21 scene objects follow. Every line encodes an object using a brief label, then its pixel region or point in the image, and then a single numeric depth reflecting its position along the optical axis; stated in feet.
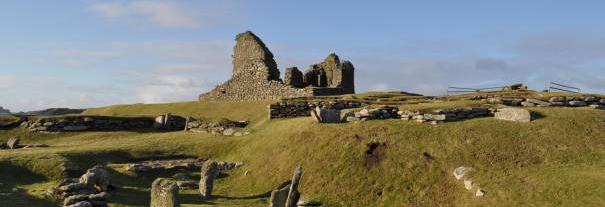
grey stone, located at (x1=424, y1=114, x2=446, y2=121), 113.50
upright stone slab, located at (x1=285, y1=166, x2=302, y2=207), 85.62
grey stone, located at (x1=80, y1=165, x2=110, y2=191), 95.04
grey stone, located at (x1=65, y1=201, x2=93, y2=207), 82.07
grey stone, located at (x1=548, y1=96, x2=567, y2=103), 130.41
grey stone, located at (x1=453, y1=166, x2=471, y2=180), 95.50
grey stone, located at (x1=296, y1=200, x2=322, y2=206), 93.69
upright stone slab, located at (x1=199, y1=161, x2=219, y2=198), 98.48
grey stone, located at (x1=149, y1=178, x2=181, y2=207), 76.33
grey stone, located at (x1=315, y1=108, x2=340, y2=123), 121.70
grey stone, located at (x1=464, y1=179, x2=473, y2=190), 91.98
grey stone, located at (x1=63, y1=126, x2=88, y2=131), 162.34
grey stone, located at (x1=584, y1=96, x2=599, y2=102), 133.28
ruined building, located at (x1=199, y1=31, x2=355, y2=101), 201.67
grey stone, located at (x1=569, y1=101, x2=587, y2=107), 129.90
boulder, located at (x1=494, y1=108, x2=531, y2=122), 112.57
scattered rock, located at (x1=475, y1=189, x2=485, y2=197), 88.99
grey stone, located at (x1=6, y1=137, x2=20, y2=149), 137.57
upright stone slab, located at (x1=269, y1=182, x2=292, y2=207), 83.82
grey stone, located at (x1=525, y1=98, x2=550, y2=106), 128.22
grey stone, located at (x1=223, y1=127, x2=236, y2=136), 141.69
